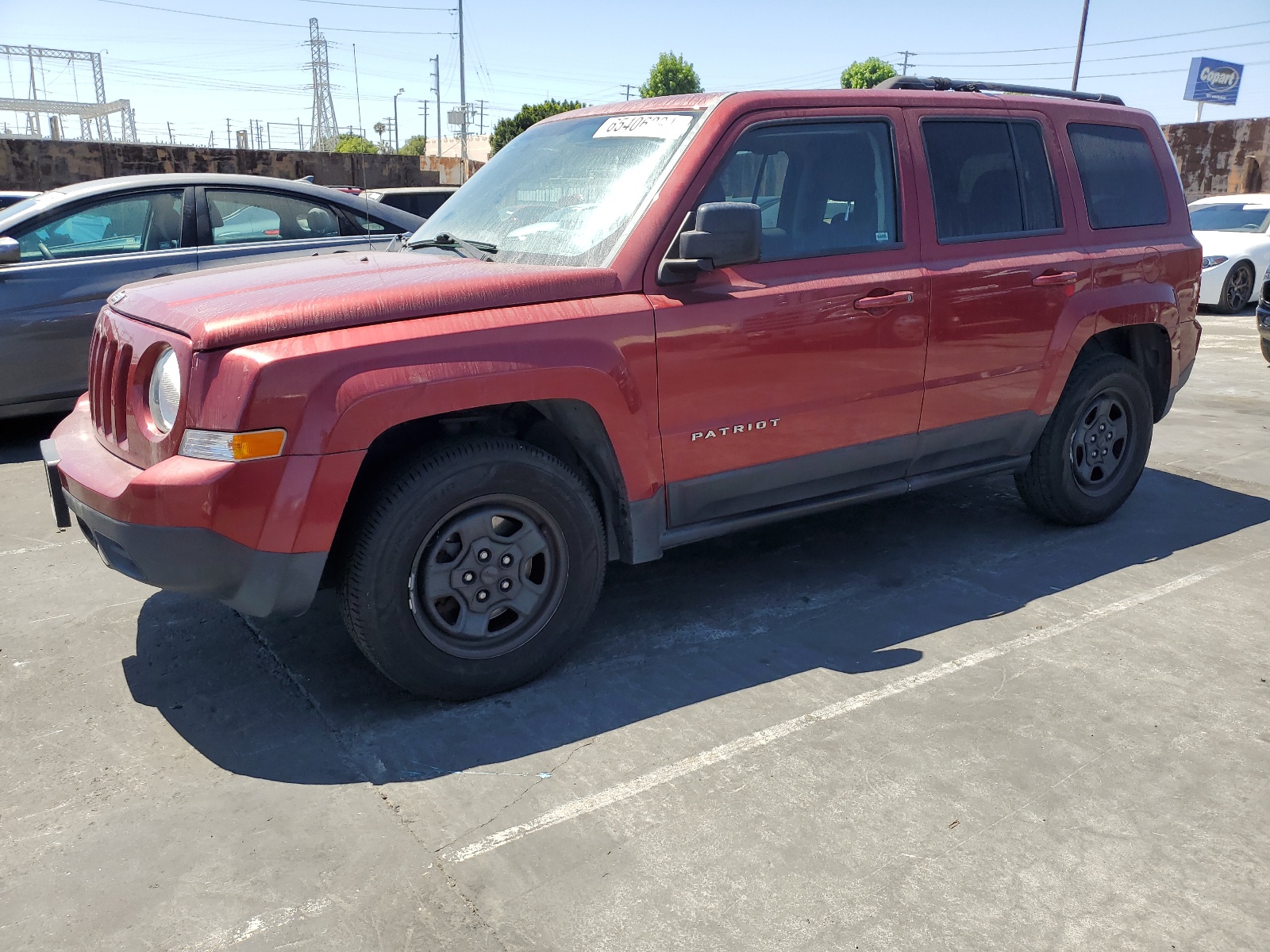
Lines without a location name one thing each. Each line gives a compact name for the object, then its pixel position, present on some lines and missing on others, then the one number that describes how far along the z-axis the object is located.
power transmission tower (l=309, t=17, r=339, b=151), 112.81
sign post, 75.12
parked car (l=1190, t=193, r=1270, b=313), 13.70
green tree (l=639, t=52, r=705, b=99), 78.12
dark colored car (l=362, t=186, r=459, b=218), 12.57
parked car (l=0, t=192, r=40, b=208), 8.53
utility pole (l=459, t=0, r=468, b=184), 58.72
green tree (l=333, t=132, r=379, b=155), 100.44
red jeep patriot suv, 2.89
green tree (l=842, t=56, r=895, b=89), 76.44
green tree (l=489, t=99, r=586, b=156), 47.76
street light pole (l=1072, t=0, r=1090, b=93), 32.06
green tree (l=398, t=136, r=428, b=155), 117.75
